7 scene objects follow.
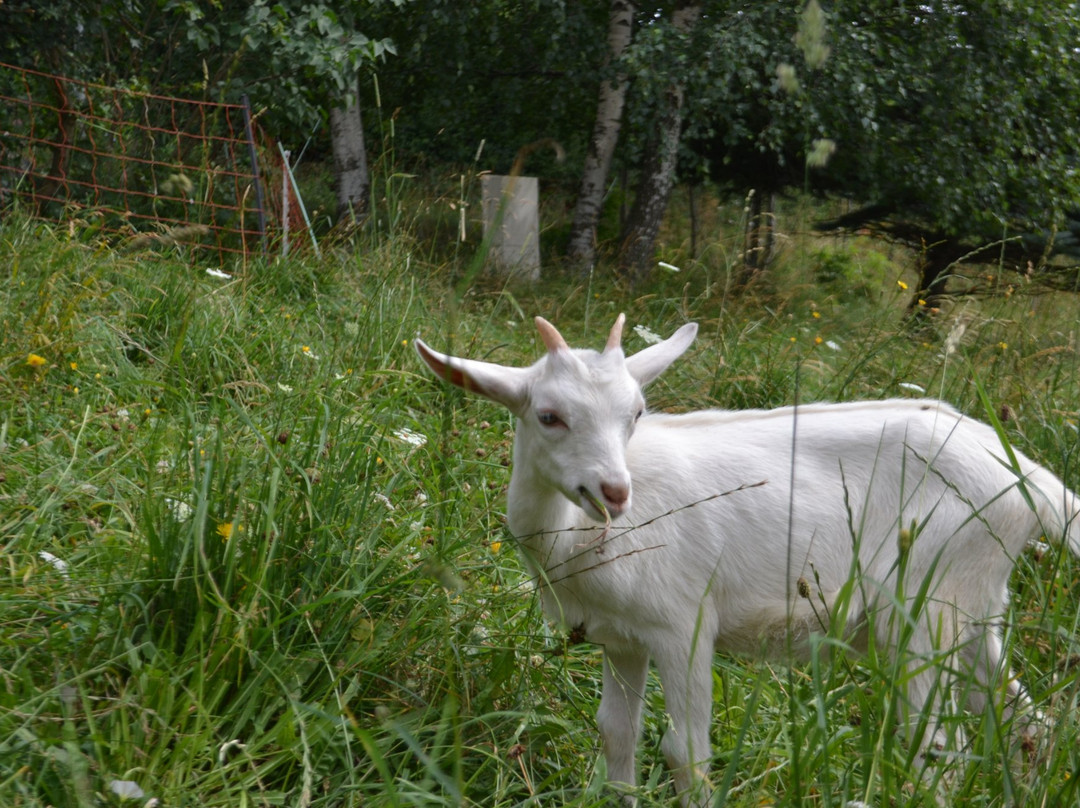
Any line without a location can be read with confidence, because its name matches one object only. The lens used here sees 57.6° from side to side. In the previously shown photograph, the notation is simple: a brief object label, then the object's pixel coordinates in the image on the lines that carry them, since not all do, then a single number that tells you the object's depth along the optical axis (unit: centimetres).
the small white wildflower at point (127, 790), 192
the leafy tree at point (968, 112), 1018
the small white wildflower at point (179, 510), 242
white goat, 259
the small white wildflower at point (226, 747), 198
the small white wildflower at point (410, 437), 356
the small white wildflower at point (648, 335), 411
